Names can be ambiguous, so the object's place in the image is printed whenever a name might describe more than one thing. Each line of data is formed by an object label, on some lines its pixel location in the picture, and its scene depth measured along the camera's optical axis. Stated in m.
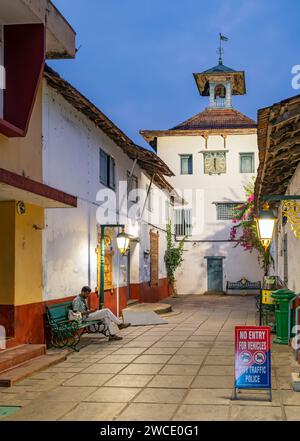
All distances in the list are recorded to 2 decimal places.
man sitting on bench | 11.33
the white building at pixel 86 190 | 10.80
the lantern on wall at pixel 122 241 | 14.00
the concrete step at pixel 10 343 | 8.79
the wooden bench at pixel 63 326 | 10.20
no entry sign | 6.59
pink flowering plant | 25.81
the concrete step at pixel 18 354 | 8.14
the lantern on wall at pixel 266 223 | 8.27
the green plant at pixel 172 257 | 26.55
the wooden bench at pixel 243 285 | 26.88
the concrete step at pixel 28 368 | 7.62
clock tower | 27.28
